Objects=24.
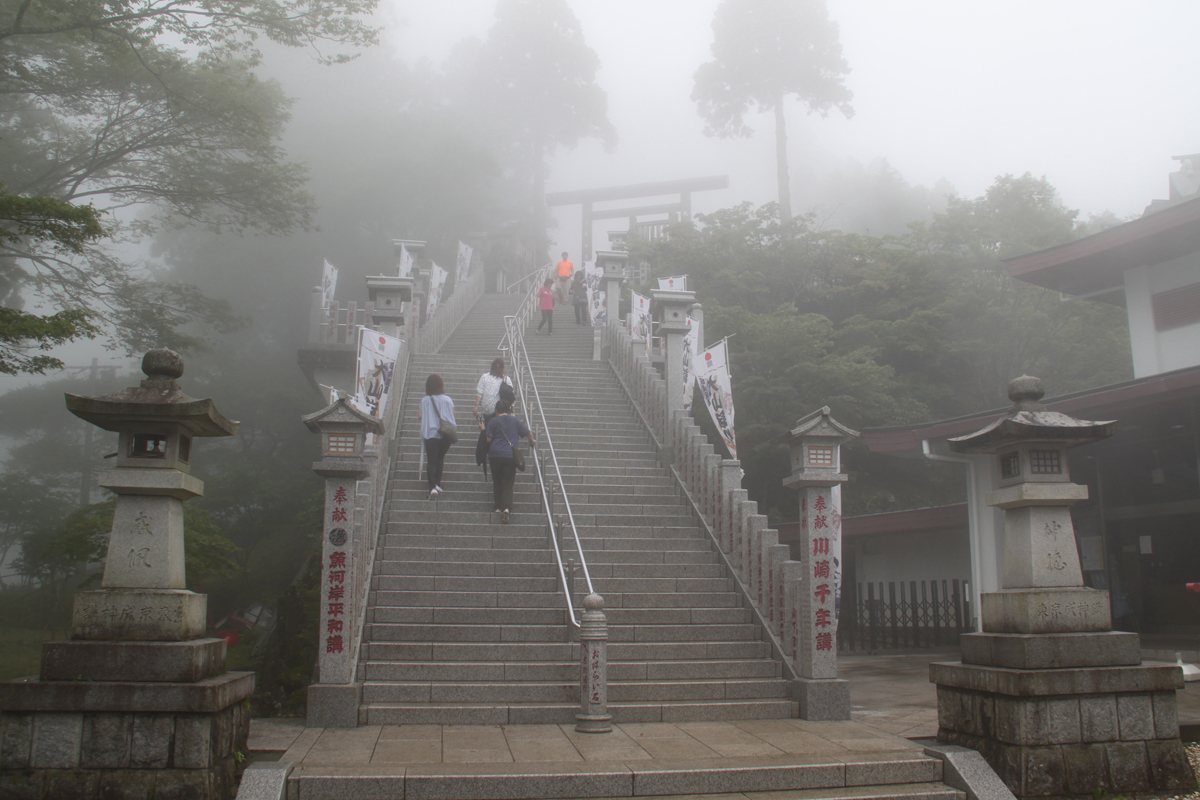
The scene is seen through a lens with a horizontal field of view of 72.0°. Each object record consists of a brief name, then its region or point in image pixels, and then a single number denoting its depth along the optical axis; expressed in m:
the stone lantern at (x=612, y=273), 17.62
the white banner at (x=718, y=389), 11.17
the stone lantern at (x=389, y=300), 12.66
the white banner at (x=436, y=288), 18.08
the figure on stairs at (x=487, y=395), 10.20
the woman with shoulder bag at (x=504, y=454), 9.30
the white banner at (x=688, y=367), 11.69
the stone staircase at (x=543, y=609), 6.80
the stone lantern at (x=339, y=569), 6.31
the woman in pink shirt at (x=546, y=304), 18.95
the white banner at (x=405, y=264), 18.89
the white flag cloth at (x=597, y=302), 19.06
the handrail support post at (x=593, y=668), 6.25
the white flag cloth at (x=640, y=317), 16.39
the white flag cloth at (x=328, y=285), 19.33
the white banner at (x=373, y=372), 10.29
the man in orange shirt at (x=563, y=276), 23.16
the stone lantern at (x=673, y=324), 11.66
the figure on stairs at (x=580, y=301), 20.17
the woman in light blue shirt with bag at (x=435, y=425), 9.84
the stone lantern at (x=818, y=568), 6.91
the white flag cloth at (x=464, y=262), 24.71
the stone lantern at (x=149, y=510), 4.98
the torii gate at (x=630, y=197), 38.94
